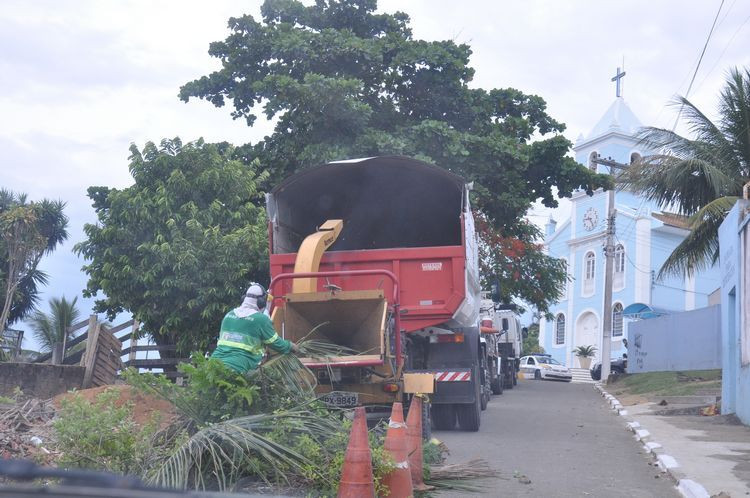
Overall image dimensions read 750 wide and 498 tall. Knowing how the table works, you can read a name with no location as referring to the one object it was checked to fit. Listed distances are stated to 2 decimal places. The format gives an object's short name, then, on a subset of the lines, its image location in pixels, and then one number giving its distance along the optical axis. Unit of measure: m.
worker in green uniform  7.23
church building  43.62
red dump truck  9.49
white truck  20.27
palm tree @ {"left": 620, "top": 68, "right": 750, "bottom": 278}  17.91
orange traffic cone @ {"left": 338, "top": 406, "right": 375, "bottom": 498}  5.60
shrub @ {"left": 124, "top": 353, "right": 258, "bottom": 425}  6.36
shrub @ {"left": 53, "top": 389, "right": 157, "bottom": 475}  5.92
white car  38.03
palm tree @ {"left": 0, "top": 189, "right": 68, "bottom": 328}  24.91
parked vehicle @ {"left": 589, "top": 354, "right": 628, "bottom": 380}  36.50
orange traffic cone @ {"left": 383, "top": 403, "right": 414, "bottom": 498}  6.15
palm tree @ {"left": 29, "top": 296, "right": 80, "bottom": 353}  27.27
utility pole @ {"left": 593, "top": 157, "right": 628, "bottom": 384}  32.25
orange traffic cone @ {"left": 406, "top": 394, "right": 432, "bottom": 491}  6.81
